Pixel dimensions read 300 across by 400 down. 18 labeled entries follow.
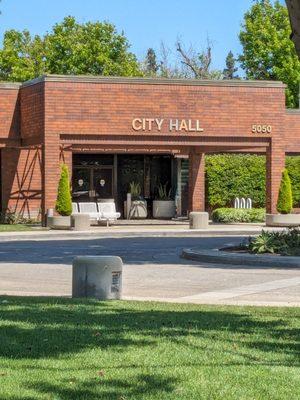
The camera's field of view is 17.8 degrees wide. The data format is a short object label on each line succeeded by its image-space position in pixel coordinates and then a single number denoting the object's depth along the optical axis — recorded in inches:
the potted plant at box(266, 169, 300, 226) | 1454.2
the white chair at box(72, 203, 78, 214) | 1551.4
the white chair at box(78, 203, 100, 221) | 1559.4
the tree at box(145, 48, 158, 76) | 3485.5
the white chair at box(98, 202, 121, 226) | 1520.1
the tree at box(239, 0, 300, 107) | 2760.8
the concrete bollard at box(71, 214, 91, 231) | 1372.4
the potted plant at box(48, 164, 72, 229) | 1406.3
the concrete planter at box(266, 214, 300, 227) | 1449.3
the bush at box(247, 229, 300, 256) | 861.8
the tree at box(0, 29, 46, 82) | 2647.6
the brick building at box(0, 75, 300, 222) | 1454.2
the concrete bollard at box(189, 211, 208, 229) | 1393.9
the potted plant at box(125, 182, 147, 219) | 1763.0
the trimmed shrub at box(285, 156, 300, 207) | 1752.0
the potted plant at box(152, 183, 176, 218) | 1785.2
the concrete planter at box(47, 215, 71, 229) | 1403.8
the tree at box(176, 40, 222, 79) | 3041.3
